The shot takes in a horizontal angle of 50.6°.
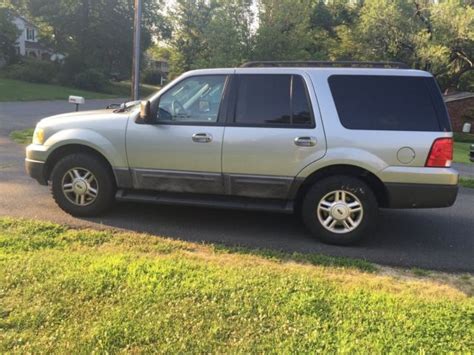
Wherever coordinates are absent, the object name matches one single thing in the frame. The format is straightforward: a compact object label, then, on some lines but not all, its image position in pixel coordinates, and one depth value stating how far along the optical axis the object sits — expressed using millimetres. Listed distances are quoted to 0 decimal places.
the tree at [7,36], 46562
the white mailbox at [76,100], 9605
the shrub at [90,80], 46031
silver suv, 5219
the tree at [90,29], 50344
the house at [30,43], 62094
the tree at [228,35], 24781
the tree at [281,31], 24469
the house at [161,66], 74319
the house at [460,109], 34094
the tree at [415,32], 29472
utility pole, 10977
